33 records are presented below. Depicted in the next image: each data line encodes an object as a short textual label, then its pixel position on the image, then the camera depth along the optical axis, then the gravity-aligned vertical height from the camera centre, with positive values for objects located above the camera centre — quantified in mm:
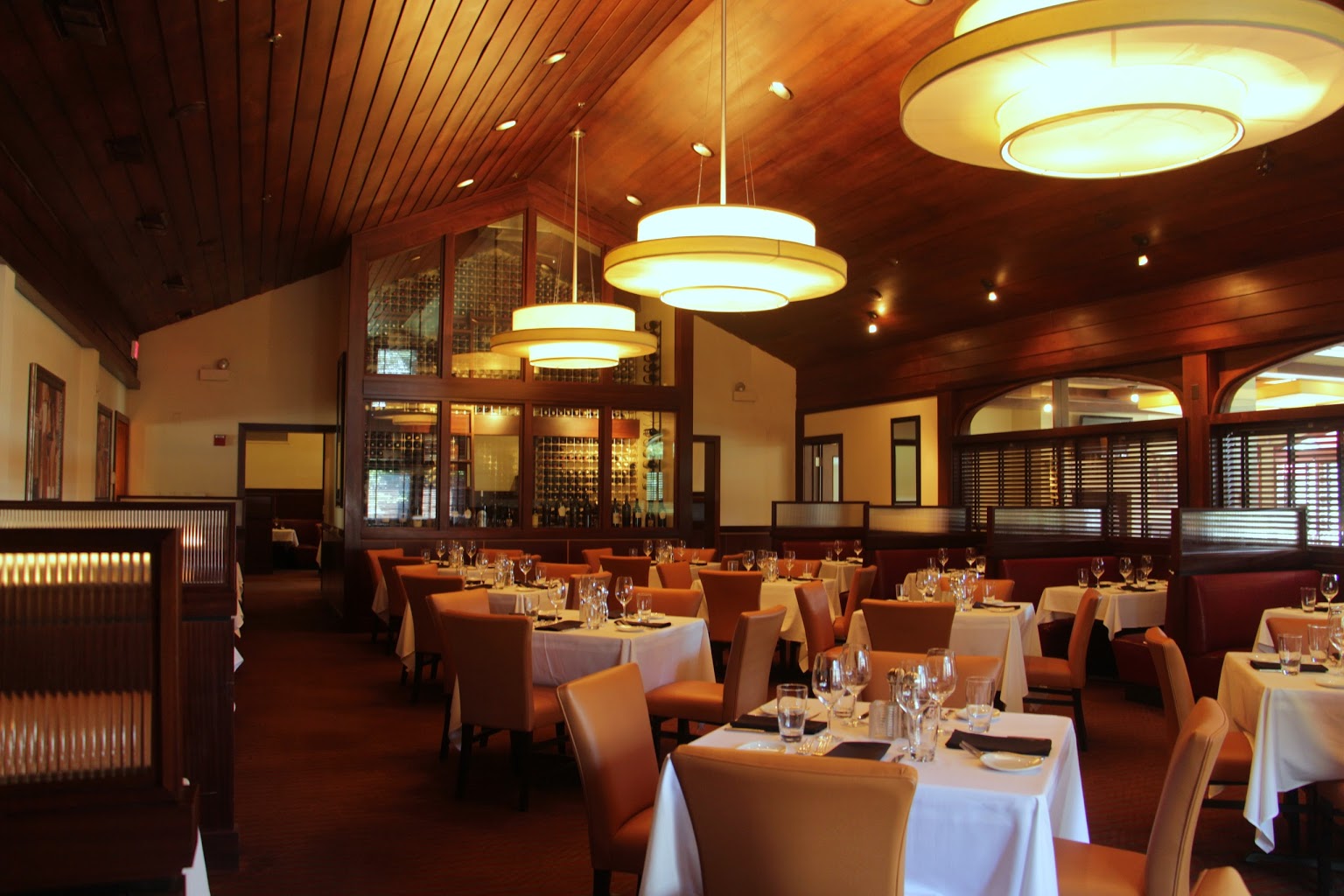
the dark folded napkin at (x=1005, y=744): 2803 -680
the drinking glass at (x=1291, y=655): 4164 -632
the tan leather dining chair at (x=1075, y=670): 5977 -1012
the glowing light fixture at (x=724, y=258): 5035 +1145
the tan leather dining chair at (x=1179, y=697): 3949 -769
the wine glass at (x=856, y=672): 3076 -525
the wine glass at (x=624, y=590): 5676 -534
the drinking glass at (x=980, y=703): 3019 -607
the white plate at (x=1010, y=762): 2627 -680
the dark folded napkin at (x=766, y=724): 3062 -688
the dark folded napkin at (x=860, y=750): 2777 -690
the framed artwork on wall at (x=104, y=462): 10894 +263
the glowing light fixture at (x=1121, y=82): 2826 +1239
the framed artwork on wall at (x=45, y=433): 7770 +420
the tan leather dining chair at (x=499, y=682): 4730 -889
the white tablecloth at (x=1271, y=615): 4797 -711
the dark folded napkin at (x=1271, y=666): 4332 -707
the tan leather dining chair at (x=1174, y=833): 2416 -790
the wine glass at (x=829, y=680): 3066 -551
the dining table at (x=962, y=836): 2383 -803
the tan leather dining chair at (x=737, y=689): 4742 -938
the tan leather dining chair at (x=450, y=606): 5375 -654
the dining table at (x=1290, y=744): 3844 -913
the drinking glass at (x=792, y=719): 2781 -602
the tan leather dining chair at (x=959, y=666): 3684 -621
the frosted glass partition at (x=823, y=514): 11836 -253
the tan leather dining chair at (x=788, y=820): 2068 -674
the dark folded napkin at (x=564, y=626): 5344 -700
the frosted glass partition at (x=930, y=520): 10133 -259
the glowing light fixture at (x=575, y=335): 8086 +1223
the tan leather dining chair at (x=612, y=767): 2967 -810
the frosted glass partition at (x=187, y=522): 3814 -129
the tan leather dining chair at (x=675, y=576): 8438 -679
